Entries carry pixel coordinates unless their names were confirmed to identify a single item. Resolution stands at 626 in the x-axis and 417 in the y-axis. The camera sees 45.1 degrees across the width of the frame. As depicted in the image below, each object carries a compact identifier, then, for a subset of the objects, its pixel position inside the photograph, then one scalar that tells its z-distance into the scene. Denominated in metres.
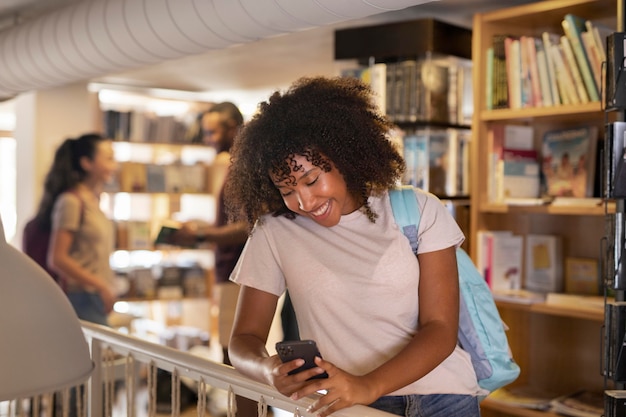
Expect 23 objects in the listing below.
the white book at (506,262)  3.17
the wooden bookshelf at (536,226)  3.05
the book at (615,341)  2.03
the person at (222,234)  2.89
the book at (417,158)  3.34
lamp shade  1.10
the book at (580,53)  2.78
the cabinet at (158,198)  5.67
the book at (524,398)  2.96
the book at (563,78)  2.85
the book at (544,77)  2.94
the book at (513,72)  3.05
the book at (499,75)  3.12
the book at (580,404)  2.81
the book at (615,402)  2.00
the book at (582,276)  3.08
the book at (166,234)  2.89
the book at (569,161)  3.02
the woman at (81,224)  3.52
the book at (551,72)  2.91
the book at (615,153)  2.02
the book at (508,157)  3.14
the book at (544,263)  3.20
